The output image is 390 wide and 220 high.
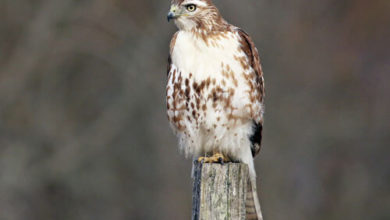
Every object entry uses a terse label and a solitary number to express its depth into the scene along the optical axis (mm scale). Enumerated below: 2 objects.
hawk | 10727
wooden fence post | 8906
